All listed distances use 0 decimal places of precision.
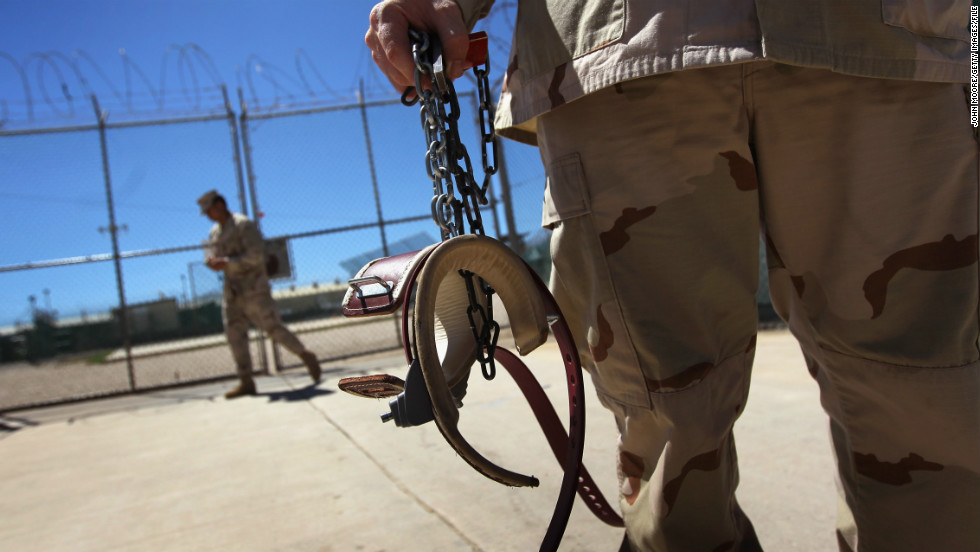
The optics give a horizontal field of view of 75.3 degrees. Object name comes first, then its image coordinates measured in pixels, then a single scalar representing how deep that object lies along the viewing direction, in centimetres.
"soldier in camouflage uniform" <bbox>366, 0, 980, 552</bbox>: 99
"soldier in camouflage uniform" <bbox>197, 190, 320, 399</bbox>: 522
